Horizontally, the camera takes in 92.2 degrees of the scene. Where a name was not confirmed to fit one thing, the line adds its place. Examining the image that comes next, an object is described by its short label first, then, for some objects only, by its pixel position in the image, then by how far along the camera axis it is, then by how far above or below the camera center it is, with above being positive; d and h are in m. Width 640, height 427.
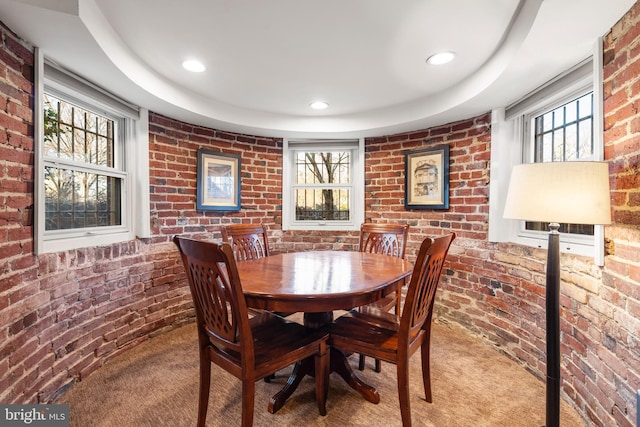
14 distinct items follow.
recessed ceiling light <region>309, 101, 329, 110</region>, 2.98 +1.05
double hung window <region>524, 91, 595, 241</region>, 1.97 +0.55
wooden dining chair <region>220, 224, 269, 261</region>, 2.60 -0.25
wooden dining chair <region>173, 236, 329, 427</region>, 1.34 -0.66
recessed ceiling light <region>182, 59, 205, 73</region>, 2.17 +1.05
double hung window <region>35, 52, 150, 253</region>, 1.93 +0.33
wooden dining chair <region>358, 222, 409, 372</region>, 2.73 -0.26
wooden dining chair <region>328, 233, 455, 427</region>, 1.49 -0.66
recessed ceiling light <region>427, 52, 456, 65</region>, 2.03 +1.04
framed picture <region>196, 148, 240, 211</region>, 3.18 +0.32
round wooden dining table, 1.43 -0.38
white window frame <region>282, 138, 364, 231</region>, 3.65 +0.36
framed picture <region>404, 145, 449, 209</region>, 3.07 +0.35
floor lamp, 1.30 +0.04
